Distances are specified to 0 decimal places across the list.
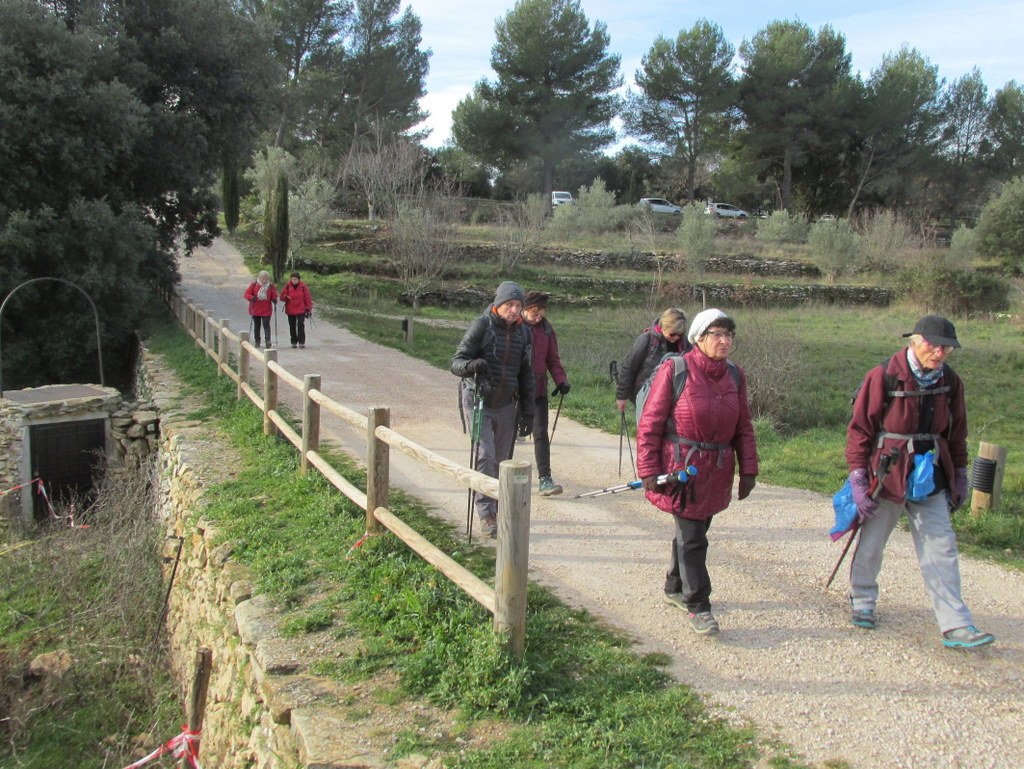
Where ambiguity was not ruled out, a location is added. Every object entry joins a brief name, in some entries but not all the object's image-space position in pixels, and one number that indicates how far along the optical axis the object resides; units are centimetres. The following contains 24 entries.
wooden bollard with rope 683
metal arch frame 1457
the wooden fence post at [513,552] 381
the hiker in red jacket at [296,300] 1502
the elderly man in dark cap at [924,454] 421
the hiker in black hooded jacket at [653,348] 636
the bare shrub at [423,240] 2606
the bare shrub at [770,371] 1194
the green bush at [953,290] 3197
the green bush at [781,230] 4491
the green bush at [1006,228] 3997
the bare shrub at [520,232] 3415
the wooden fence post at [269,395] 845
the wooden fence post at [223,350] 1183
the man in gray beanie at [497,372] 576
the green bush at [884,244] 3894
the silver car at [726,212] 4974
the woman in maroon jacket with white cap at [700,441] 422
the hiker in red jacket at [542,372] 679
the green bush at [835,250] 3897
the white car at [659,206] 4772
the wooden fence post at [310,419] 703
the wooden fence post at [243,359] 1019
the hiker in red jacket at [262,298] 1438
